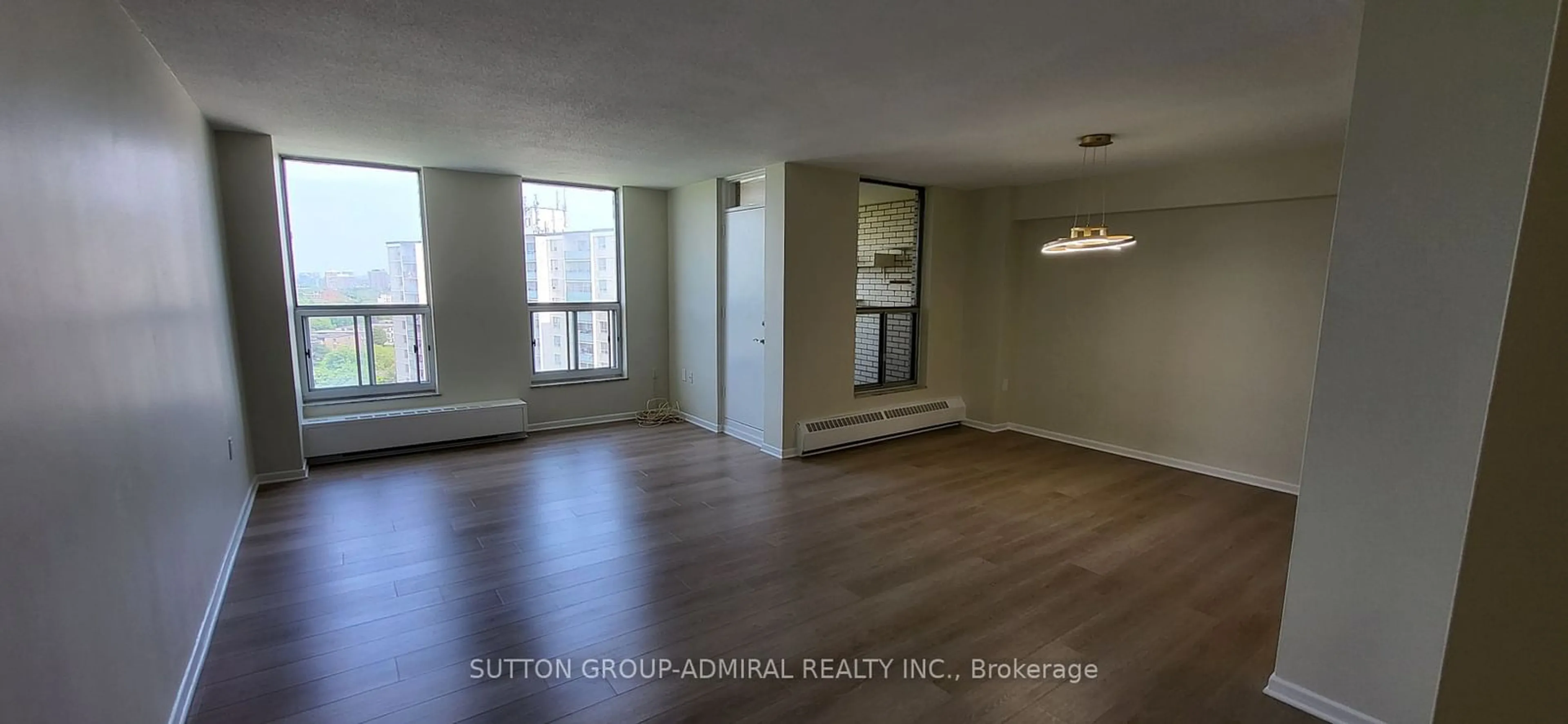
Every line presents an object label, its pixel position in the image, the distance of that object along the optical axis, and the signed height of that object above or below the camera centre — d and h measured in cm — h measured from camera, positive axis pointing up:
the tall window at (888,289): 597 +2
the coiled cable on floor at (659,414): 621 -129
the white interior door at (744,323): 526 -30
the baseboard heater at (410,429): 461 -116
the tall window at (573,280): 575 +5
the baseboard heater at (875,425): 513 -119
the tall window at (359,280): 470 +1
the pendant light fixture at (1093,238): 376 +34
